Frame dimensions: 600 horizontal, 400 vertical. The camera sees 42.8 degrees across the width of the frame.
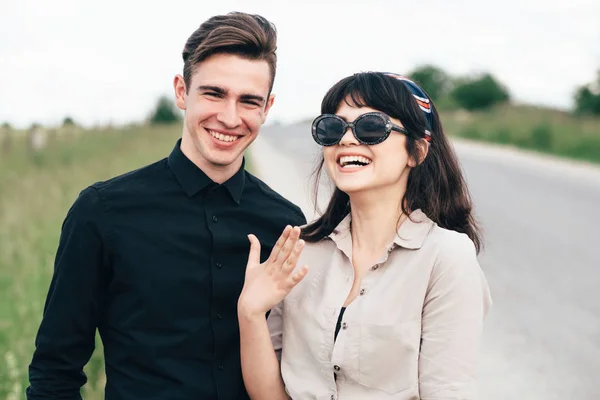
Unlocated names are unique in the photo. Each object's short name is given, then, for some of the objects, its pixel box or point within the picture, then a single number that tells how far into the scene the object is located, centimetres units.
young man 258
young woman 237
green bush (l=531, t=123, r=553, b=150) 2233
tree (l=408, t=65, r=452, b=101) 7594
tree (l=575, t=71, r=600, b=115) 3969
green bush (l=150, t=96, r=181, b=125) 4541
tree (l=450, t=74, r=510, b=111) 4753
